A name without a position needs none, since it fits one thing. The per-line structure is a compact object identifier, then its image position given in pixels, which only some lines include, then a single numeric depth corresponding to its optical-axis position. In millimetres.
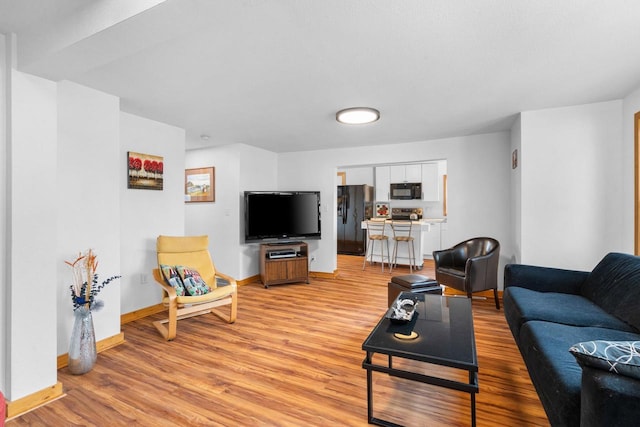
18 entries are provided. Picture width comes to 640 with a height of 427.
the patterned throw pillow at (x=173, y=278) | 3034
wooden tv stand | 4773
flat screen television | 4816
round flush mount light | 3156
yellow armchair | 2875
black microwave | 7258
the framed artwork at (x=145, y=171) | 3293
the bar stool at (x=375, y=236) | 6367
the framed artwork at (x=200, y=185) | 5107
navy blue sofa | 1041
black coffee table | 1507
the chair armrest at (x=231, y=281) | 3258
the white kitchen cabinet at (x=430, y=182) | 7156
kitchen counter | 6113
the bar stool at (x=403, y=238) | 6113
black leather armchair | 3529
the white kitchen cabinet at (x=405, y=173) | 7277
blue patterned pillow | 1037
